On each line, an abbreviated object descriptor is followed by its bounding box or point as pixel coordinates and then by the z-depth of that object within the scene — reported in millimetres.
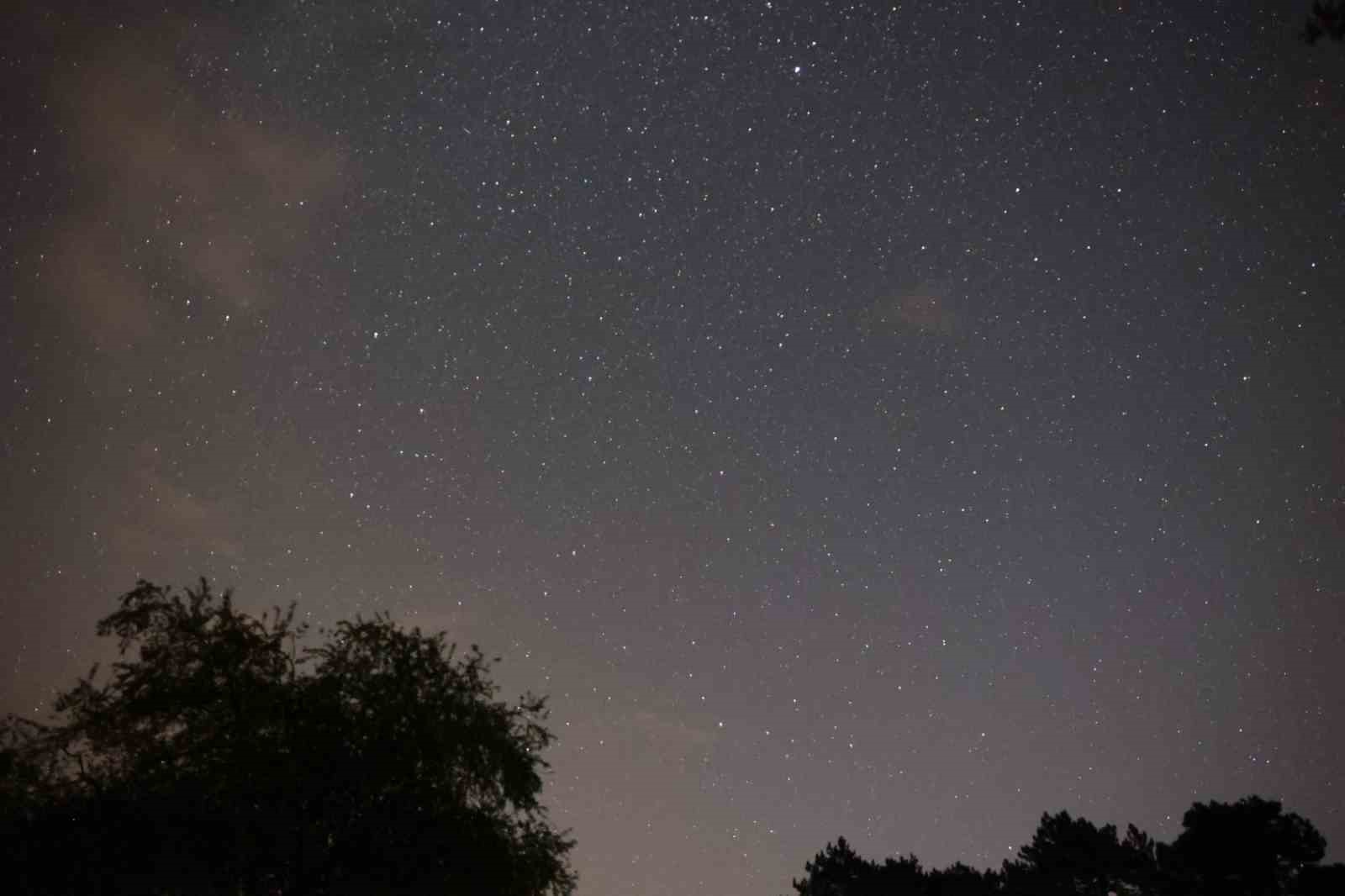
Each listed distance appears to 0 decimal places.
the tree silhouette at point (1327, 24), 11750
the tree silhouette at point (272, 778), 17672
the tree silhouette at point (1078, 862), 42469
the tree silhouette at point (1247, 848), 35344
